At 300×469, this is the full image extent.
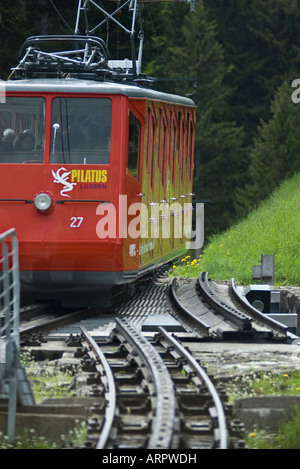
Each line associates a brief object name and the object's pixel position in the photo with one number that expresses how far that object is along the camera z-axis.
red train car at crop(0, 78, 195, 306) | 27.02
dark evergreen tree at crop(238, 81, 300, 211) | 87.81
